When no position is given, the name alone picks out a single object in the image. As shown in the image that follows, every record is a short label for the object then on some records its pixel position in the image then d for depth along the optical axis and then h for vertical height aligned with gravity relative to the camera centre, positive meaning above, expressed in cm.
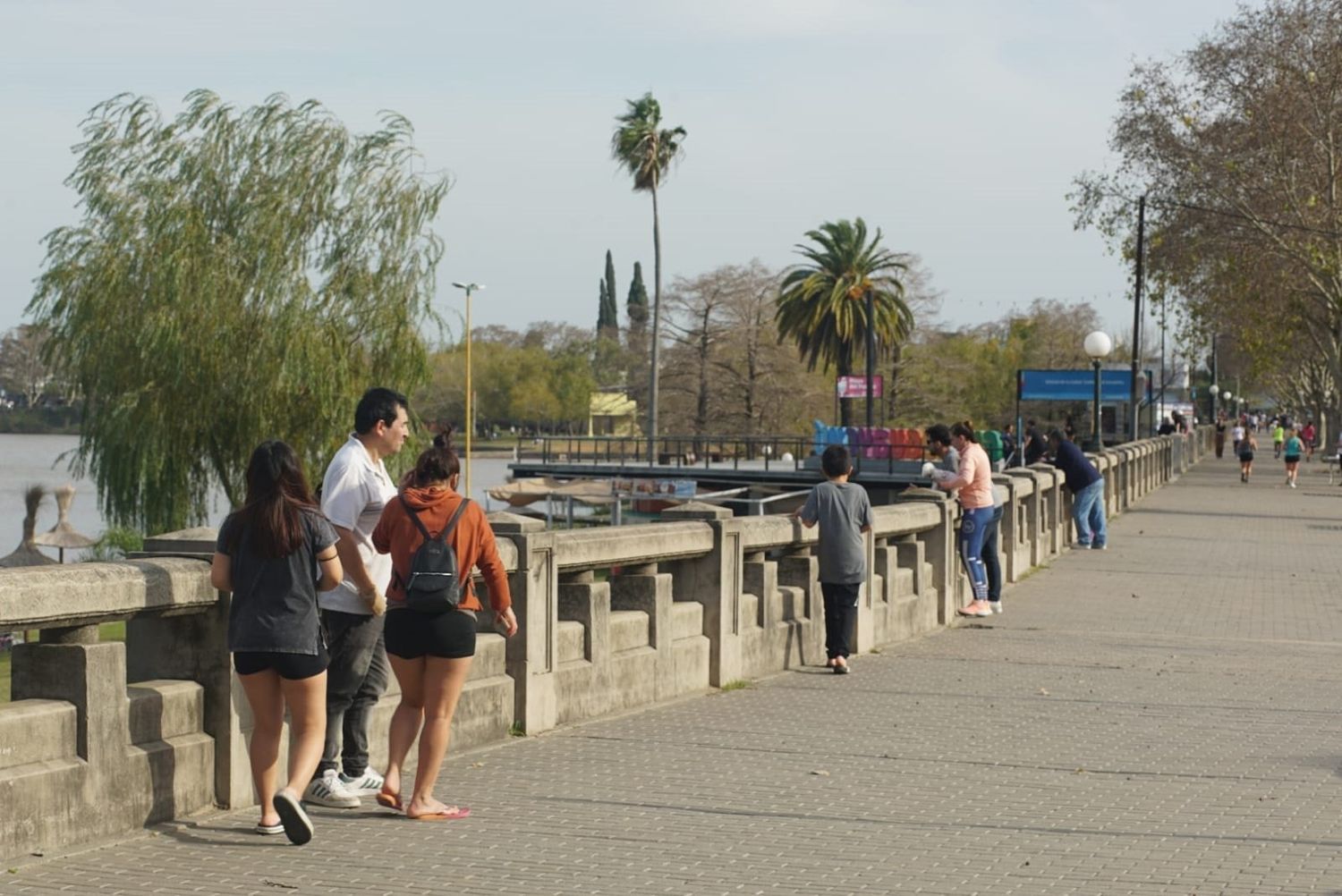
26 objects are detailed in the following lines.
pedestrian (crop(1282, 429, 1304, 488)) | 4856 -82
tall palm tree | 8619 +1290
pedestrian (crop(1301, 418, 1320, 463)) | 7450 -67
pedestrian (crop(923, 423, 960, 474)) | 1653 -20
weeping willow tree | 3500 +234
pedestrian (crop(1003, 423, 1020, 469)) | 5722 -79
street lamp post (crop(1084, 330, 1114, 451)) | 3494 +146
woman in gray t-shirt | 662 -62
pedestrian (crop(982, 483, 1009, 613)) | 1720 -136
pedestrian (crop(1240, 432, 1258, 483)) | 5200 -95
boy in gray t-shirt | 1216 -75
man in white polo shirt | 727 -58
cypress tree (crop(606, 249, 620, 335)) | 17212 +1188
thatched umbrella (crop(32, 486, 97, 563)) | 3925 -230
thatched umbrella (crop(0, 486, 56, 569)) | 3573 -242
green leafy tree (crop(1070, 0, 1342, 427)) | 4816 +683
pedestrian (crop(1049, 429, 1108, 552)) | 2539 -96
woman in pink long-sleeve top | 1634 -69
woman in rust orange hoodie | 718 -77
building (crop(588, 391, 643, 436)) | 11738 +71
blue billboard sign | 5834 +121
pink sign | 6109 +124
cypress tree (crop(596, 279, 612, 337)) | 17238 +1062
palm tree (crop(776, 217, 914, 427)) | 8512 +570
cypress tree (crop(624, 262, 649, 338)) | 10605 +785
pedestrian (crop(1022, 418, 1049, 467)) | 3906 -51
